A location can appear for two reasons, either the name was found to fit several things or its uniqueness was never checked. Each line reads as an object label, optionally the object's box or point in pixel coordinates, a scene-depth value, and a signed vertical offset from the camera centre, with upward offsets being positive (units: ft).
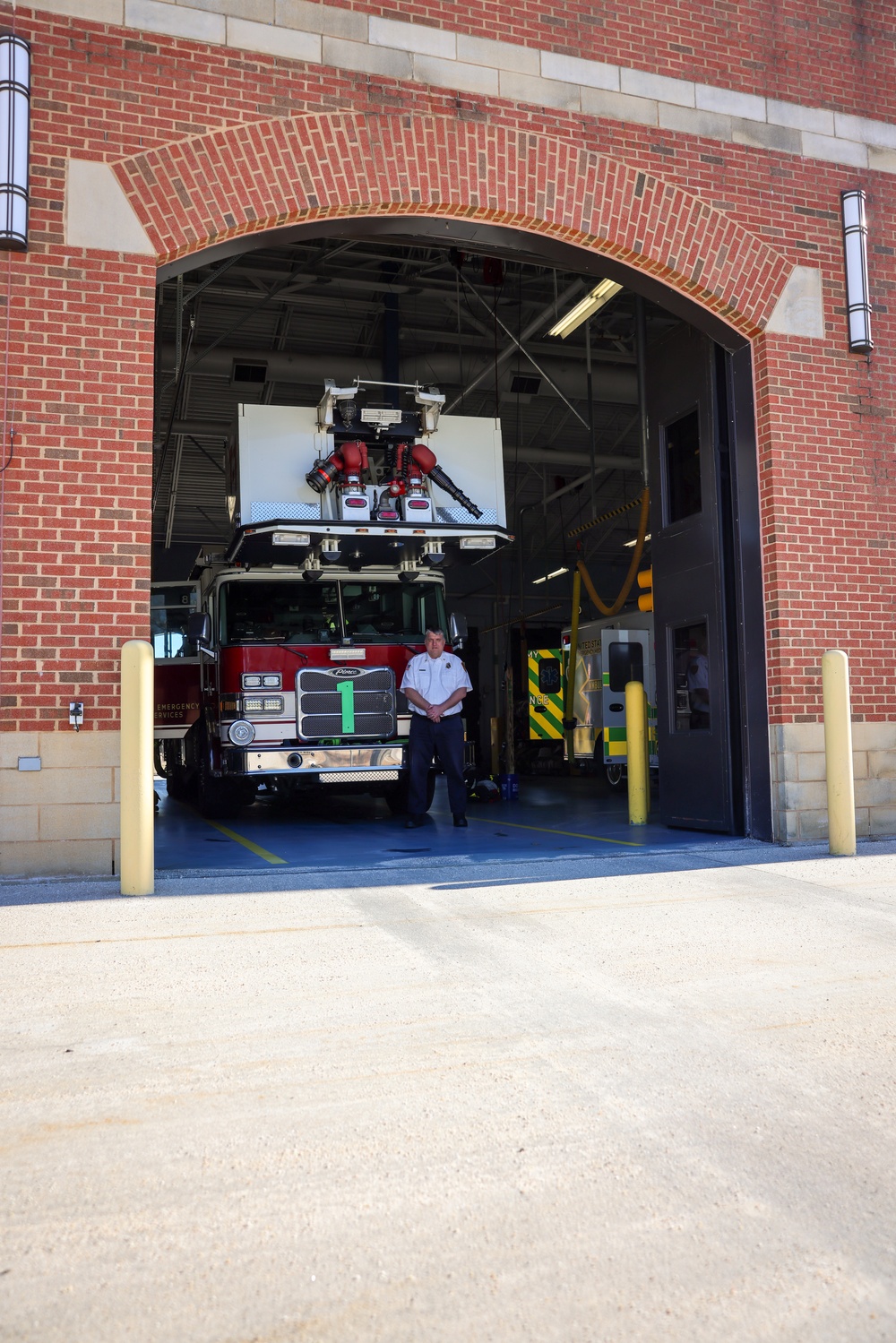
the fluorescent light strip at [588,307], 42.34 +16.85
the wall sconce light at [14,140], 22.16 +12.04
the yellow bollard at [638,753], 31.60 -0.98
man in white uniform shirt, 33.22 +0.29
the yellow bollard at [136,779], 19.83 -0.90
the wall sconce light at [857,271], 29.63 +12.05
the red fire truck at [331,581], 31.17 +4.73
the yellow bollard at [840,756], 25.14 -0.95
